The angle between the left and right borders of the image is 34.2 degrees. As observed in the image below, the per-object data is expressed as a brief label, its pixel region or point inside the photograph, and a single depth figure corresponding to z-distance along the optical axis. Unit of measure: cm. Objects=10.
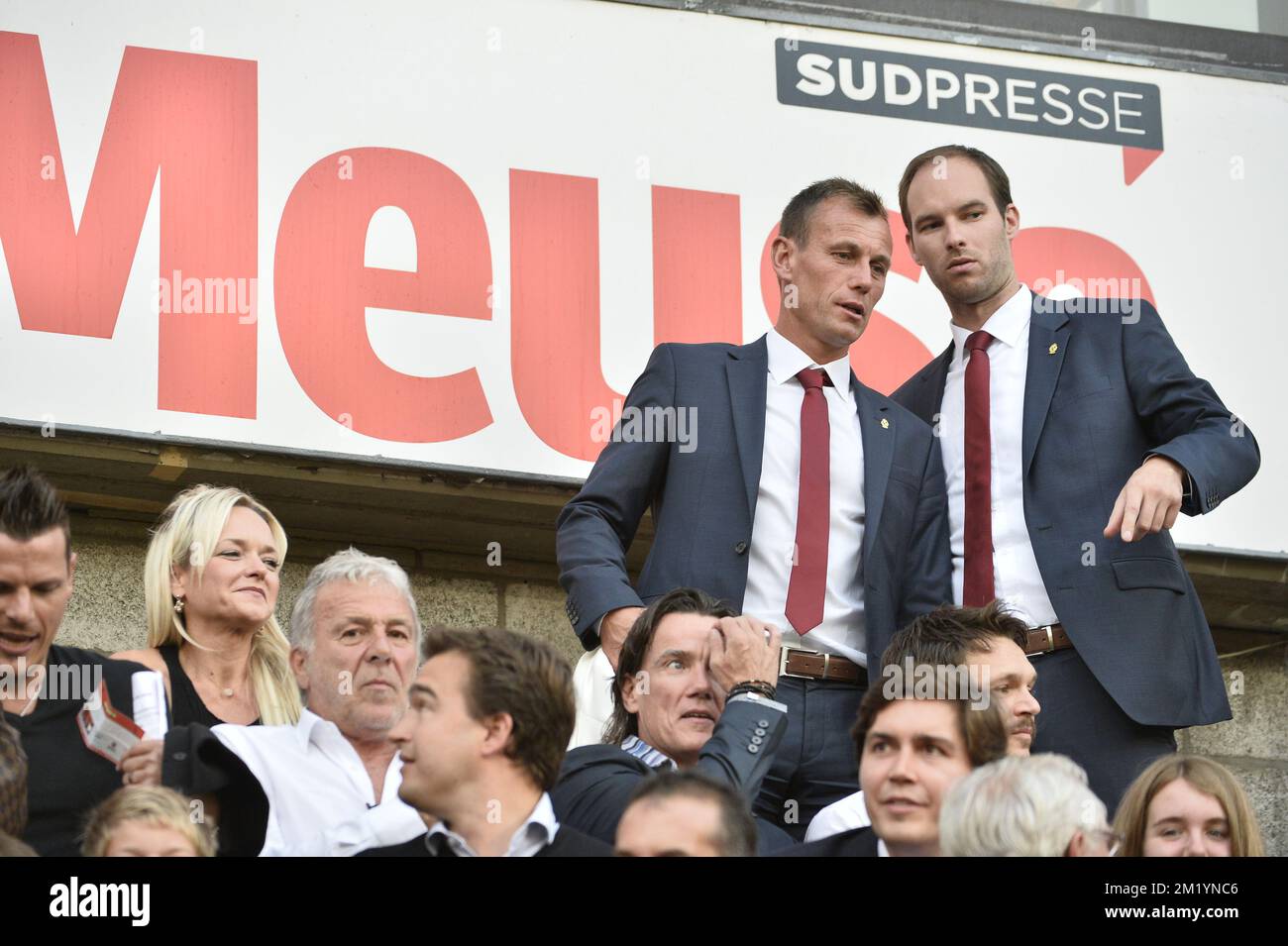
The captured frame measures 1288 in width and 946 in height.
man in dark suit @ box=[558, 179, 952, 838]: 450
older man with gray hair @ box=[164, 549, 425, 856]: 412
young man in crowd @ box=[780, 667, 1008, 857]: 370
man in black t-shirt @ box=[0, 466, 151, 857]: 409
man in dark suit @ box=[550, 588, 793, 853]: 400
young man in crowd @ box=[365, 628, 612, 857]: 362
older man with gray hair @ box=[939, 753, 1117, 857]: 350
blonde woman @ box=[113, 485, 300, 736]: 469
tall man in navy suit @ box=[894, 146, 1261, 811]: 455
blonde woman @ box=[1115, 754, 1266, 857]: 412
